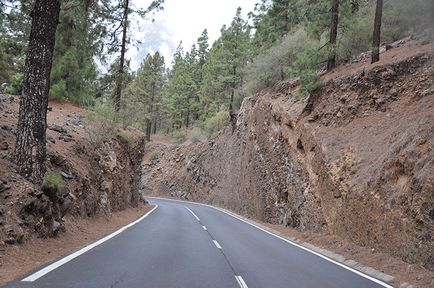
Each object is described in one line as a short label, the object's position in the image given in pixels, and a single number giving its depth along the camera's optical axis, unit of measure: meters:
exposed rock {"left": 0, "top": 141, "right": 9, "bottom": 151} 11.38
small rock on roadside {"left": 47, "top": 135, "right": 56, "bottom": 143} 15.41
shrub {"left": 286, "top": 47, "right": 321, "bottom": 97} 22.78
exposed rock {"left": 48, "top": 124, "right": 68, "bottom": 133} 17.61
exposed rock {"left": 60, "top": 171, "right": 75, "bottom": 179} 14.08
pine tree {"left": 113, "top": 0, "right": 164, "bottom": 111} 25.08
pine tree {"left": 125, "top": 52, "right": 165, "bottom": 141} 67.62
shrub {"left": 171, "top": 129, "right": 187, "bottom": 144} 68.31
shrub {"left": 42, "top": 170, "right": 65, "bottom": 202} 10.89
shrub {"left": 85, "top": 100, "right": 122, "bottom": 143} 19.54
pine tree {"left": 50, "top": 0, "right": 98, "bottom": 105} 18.87
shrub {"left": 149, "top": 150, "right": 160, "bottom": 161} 66.00
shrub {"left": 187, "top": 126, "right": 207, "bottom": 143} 60.42
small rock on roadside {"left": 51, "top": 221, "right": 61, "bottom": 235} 10.85
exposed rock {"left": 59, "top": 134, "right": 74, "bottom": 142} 16.77
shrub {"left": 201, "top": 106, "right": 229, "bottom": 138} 55.70
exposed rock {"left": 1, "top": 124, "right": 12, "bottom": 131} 13.09
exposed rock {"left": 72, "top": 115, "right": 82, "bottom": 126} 20.70
